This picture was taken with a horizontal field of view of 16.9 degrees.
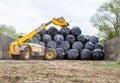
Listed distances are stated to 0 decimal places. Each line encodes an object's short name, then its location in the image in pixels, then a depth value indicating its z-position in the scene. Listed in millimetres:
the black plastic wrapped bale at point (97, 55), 33719
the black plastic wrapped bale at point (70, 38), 34812
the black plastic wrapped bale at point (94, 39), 35762
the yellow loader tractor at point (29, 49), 26672
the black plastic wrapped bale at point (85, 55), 33625
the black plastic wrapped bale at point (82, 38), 35250
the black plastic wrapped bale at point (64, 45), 34219
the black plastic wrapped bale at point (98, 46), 34969
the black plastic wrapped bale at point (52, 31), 34719
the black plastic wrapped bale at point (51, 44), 33494
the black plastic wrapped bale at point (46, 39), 33812
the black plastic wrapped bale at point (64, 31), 34938
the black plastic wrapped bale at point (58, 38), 33950
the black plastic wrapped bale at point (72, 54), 33531
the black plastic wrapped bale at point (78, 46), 34500
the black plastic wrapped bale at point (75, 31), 35438
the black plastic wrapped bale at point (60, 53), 33156
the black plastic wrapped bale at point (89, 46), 34688
